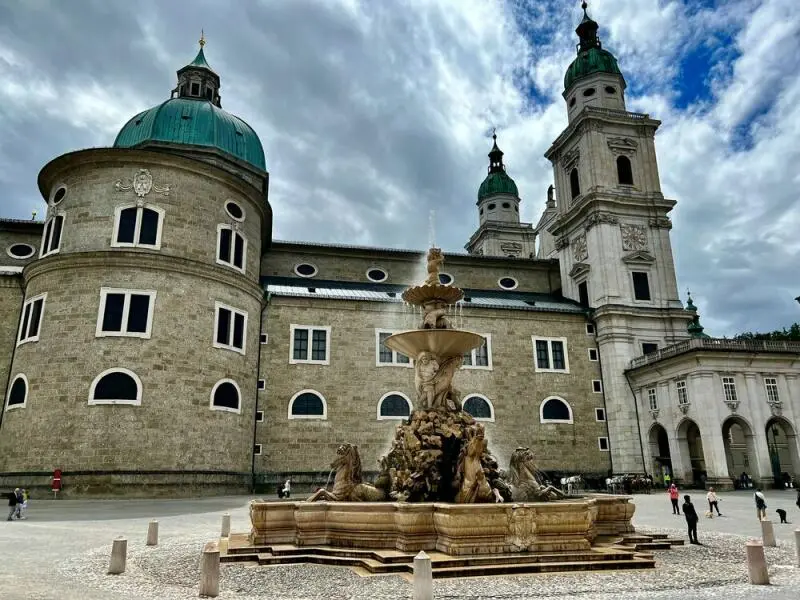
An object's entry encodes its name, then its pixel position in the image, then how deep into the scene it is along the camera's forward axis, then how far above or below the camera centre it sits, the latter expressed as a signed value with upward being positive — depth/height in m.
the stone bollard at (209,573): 7.45 -1.29
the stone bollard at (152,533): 11.80 -1.27
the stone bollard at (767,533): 11.66 -1.39
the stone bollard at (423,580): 6.76 -1.28
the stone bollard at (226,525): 12.59 -1.20
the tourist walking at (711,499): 17.19 -1.06
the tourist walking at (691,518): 11.63 -1.07
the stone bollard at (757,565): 8.09 -1.39
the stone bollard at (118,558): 8.92 -1.31
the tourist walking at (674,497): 18.03 -1.03
